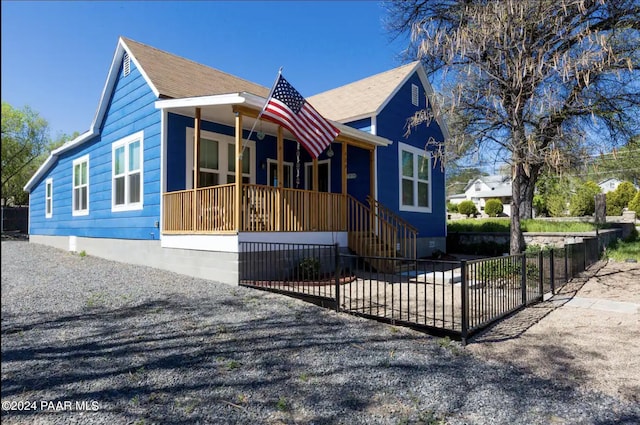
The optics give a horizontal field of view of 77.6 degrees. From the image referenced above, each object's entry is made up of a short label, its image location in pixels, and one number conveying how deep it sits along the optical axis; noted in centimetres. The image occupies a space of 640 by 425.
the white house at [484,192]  4822
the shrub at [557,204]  2768
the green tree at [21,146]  2133
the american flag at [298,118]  726
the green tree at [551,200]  2662
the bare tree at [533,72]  744
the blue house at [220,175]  810
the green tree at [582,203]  2766
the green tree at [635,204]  2762
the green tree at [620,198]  3194
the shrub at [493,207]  3822
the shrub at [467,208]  4153
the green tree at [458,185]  4894
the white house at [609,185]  5566
